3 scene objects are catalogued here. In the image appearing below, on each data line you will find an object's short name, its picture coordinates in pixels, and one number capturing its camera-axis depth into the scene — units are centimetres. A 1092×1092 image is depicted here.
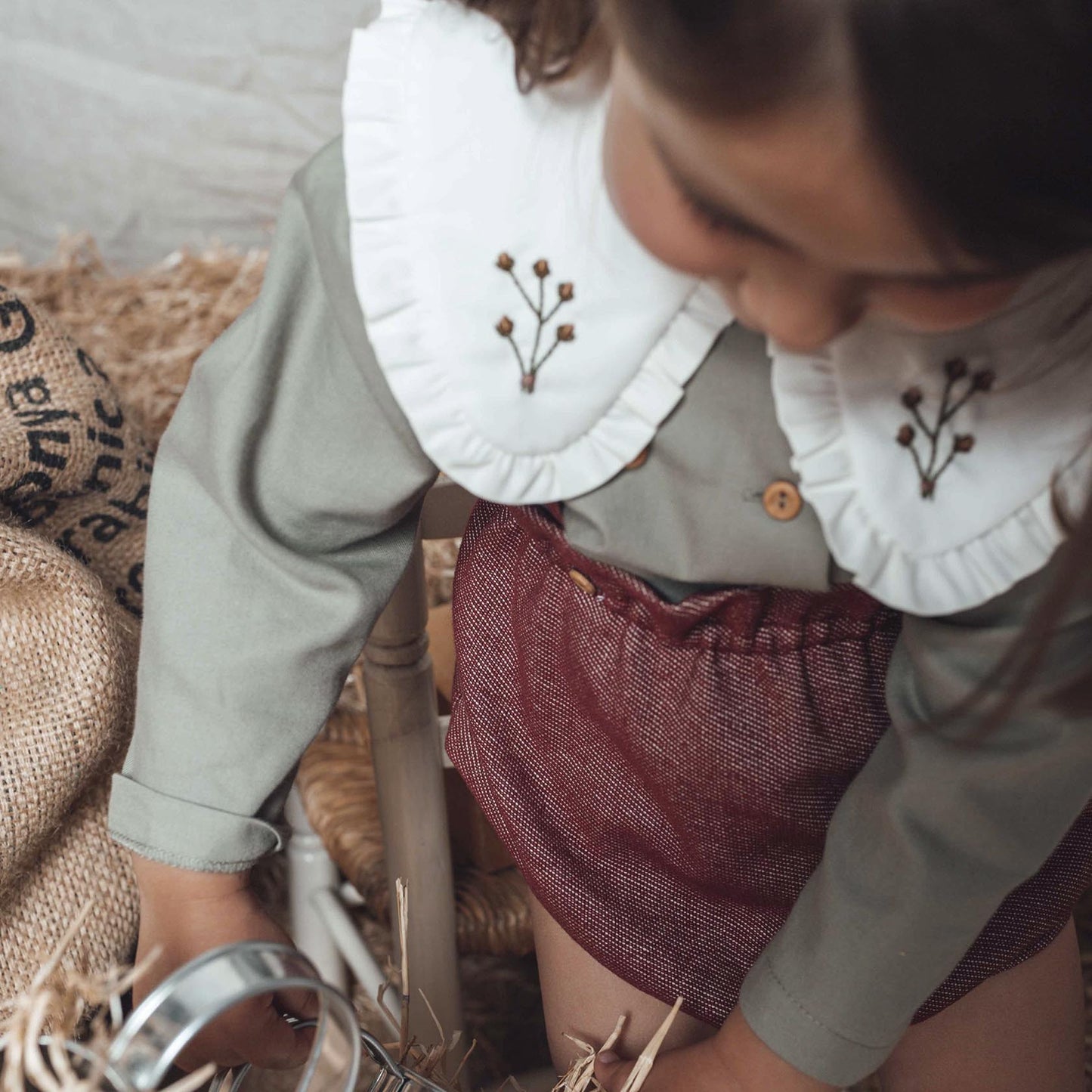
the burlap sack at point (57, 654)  59
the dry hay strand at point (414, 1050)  54
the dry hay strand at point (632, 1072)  53
